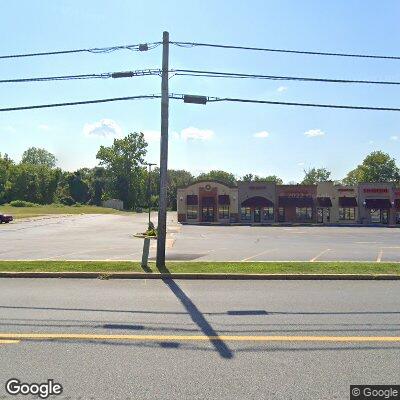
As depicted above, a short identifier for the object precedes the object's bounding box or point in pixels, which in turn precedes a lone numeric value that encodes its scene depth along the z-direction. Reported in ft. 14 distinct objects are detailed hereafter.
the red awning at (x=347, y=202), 174.50
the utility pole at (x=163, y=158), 41.37
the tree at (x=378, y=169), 354.33
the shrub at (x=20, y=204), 279.28
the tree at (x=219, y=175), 405.59
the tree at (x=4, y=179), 310.04
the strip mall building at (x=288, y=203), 173.58
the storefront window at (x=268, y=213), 173.27
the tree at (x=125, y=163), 322.75
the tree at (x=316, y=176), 418.10
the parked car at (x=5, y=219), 140.77
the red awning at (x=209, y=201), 175.01
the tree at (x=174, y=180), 339.36
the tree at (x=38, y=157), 452.76
